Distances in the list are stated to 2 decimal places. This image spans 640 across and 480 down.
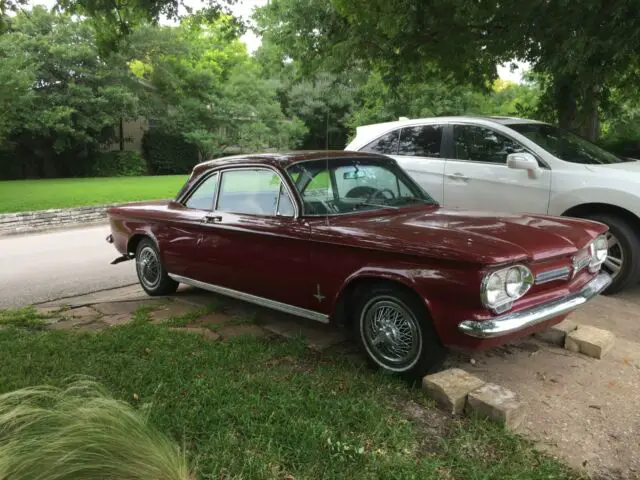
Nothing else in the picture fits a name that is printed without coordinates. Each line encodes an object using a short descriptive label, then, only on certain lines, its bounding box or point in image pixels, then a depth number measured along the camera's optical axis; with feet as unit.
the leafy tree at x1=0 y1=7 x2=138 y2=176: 80.79
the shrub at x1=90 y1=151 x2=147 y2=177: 94.58
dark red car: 11.19
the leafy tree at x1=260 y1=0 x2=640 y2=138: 19.71
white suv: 18.54
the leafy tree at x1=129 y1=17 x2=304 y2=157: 96.02
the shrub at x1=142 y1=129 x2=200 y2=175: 102.42
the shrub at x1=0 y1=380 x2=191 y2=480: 7.82
